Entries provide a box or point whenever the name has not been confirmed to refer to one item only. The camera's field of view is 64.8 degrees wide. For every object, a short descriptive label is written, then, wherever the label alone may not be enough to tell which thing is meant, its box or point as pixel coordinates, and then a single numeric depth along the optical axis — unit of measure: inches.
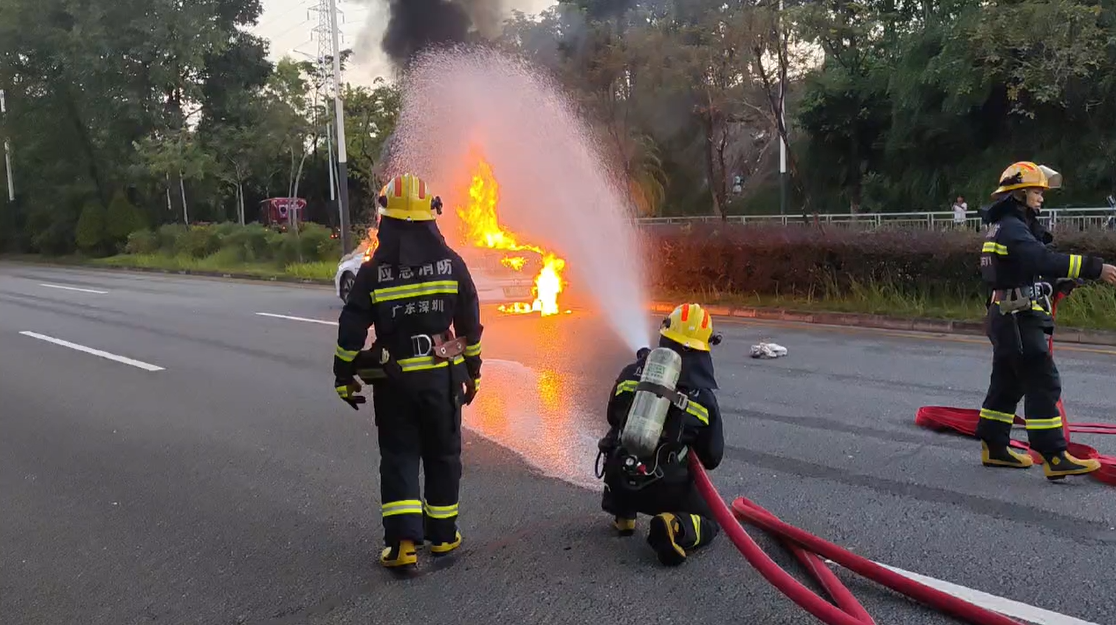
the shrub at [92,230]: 1466.5
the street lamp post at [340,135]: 826.2
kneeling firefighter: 144.3
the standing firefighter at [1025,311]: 185.0
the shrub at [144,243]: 1355.8
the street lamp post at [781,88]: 666.6
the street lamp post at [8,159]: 1544.0
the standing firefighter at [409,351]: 149.4
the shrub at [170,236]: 1310.3
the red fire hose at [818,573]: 122.7
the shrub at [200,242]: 1222.3
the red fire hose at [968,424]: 195.9
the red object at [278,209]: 1731.1
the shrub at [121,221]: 1471.5
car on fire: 517.7
